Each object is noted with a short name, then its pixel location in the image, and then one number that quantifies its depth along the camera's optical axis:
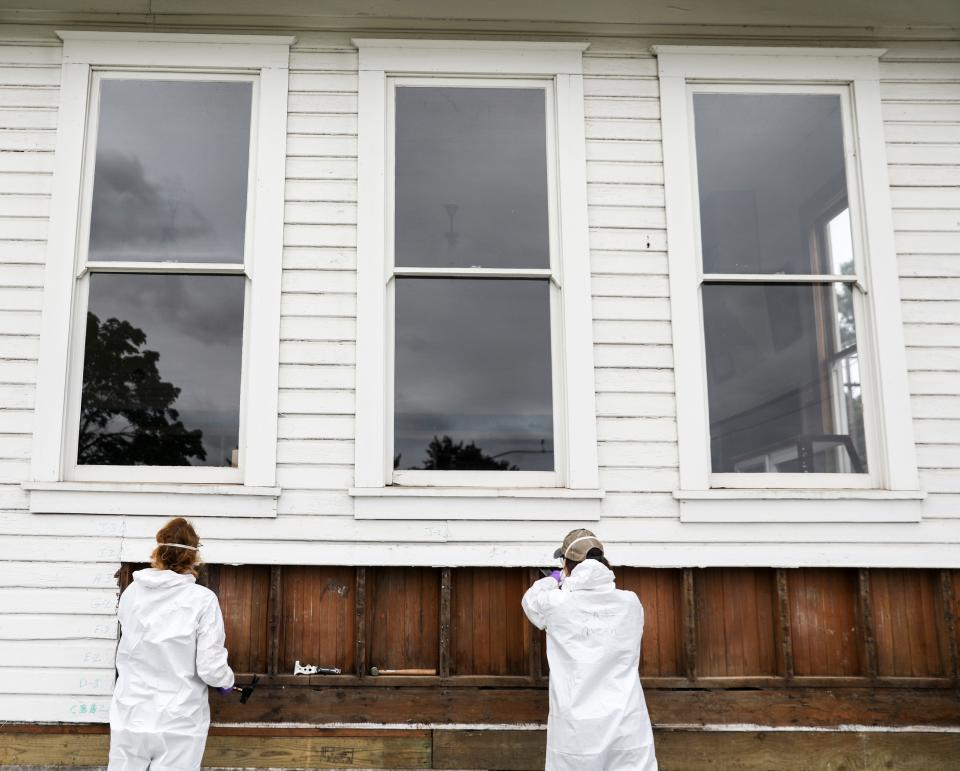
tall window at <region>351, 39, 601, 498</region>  4.31
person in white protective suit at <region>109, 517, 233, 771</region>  3.24
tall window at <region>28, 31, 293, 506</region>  4.26
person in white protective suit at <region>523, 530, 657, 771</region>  3.25
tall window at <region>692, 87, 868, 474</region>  4.44
